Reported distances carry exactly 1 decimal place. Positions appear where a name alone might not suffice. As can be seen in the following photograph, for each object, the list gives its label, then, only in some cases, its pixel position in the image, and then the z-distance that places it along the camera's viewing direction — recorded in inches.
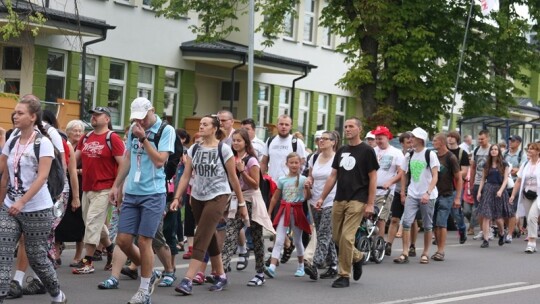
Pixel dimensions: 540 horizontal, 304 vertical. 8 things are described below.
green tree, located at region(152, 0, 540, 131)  1283.2
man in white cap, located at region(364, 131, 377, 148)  714.2
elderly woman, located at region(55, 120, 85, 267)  555.2
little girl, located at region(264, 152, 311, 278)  570.9
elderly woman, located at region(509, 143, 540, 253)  830.7
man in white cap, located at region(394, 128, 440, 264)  674.2
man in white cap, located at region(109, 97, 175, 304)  435.8
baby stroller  634.2
